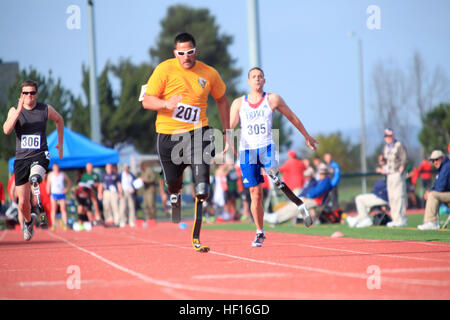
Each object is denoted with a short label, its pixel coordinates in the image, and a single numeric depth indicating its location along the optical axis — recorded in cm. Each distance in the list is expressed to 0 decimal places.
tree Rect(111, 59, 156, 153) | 5631
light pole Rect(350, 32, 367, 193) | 4659
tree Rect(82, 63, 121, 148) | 5400
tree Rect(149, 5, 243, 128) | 7006
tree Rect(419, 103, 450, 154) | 3475
